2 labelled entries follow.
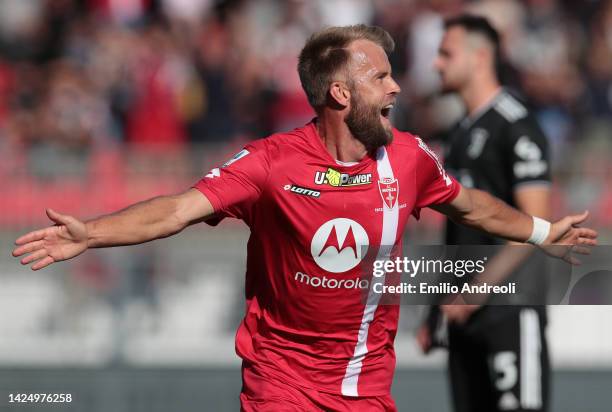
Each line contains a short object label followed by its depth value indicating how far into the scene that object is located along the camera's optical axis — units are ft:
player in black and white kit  45.62
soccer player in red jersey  35.27
